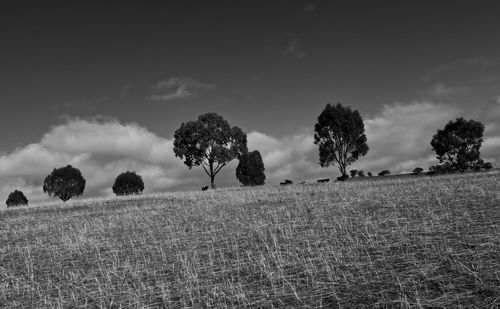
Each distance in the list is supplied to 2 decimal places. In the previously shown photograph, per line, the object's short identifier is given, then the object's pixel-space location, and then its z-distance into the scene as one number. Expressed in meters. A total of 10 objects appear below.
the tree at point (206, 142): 67.62
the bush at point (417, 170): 67.22
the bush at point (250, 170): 75.81
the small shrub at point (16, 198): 89.25
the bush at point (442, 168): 63.86
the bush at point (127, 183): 96.38
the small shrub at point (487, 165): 61.01
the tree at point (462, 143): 64.75
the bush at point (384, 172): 74.54
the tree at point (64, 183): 88.38
